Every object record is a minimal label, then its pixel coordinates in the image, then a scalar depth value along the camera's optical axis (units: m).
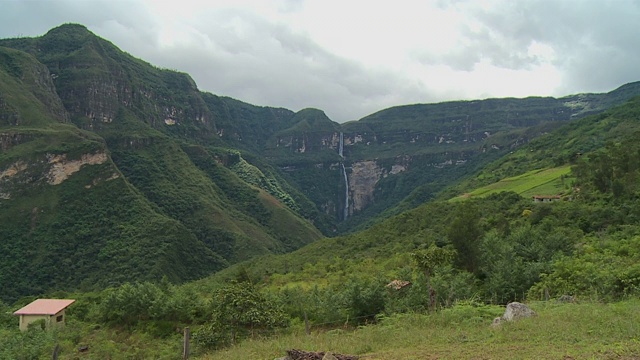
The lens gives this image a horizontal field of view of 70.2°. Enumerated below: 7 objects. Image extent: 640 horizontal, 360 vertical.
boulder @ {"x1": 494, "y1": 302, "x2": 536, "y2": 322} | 13.59
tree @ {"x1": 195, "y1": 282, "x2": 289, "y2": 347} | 18.70
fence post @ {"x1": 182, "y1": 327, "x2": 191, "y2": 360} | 15.39
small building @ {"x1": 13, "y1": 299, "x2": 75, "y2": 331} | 32.81
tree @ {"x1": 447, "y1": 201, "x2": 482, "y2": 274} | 25.66
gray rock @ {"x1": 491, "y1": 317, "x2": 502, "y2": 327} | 13.34
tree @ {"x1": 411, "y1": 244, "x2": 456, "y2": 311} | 18.72
